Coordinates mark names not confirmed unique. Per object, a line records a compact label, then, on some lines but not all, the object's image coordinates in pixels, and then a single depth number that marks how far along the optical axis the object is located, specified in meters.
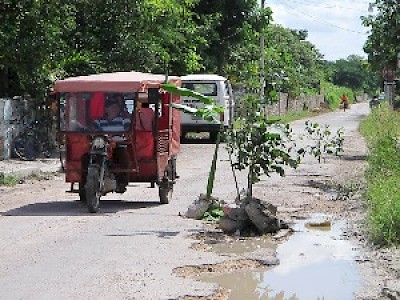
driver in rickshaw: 14.52
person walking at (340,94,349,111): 86.41
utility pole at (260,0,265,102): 41.34
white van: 30.38
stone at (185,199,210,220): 13.31
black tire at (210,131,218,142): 32.12
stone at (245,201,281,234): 11.79
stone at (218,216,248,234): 11.94
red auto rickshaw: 14.40
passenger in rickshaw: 14.59
